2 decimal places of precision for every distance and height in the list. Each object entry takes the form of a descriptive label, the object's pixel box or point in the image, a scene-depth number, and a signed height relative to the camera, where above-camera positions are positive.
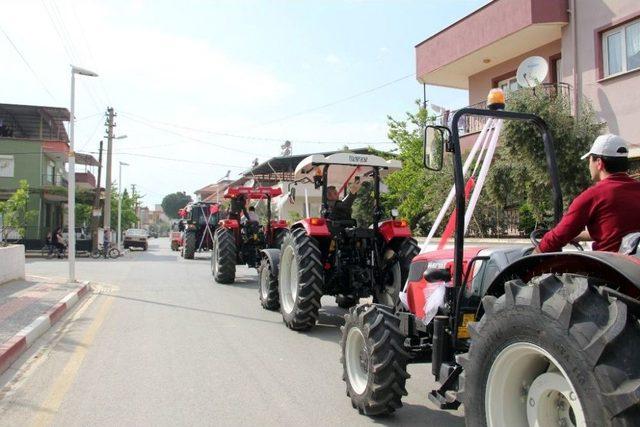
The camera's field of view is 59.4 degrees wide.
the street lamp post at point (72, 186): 13.74 +1.09
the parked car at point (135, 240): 41.91 -0.79
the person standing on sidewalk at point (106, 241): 30.48 -0.63
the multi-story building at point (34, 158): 35.62 +4.77
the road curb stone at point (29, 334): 6.35 -1.38
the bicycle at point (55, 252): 29.17 -1.15
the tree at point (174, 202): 134.56 +6.62
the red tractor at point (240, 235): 13.89 -0.15
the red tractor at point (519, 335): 2.40 -0.59
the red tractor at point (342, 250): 7.83 -0.31
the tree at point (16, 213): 23.67 +0.75
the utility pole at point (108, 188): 35.67 +2.67
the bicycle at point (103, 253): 30.26 -1.28
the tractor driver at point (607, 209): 3.17 +0.10
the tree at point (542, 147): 12.44 +1.84
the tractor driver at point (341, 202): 8.31 +0.39
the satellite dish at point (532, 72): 13.38 +3.78
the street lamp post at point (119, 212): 42.36 +1.37
